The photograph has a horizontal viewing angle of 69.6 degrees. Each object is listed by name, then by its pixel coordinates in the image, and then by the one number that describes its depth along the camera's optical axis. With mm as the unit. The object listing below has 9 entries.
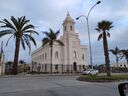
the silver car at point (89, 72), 22056
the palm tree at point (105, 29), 16576
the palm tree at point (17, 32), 17679
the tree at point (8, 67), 21260
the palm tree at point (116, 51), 42964
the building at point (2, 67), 20559
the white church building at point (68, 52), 34616
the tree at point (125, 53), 40442
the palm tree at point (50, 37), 26727
